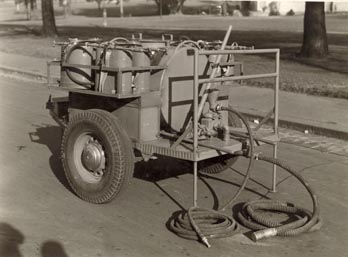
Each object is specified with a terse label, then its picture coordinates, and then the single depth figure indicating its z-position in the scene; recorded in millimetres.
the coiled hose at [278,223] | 4938
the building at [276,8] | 57156
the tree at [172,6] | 59750
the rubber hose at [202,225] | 4875
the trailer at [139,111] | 5508
